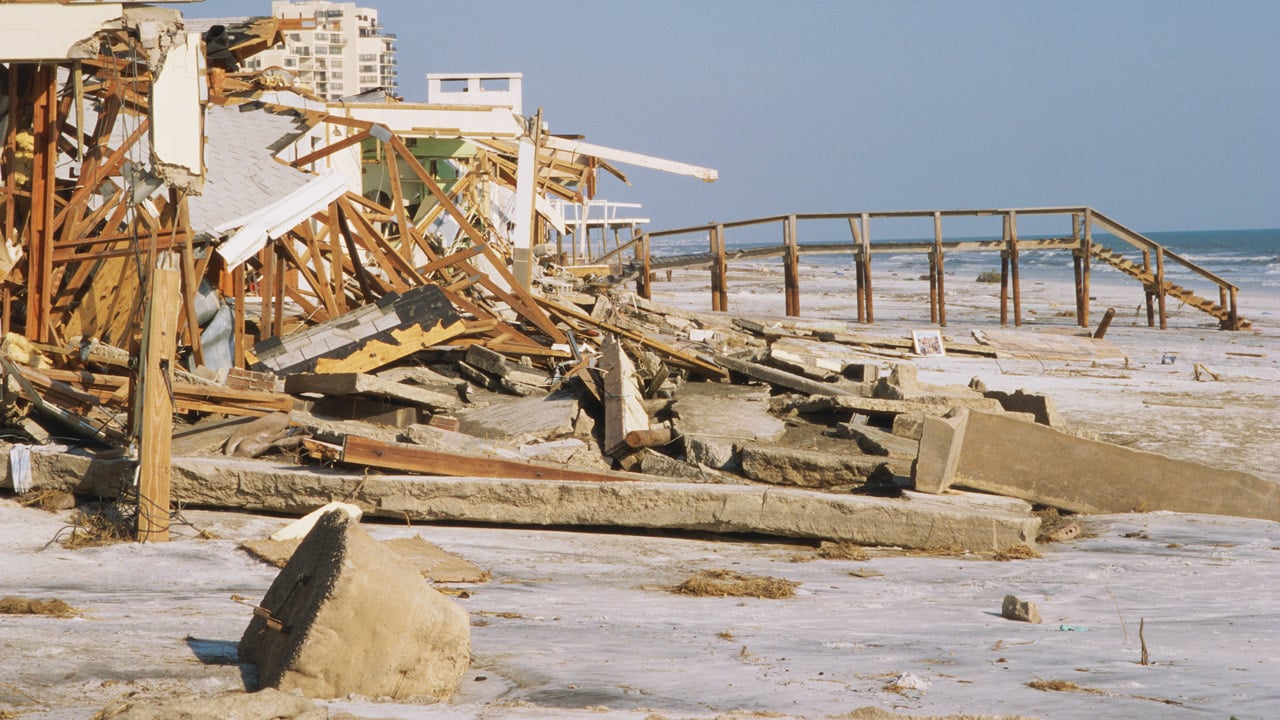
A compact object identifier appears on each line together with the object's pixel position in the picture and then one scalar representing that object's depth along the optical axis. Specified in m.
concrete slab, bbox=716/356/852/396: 22.61
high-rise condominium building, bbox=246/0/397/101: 173.00
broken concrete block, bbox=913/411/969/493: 15.40
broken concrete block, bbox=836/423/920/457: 18.00
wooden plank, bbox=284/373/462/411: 18.39
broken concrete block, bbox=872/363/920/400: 21.17
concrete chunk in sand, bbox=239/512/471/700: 8.15
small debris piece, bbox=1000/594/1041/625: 10.87
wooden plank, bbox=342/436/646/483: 14.59
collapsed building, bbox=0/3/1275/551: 14.56
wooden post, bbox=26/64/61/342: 18.45
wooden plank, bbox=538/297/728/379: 24.53
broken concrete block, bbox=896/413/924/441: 19.30
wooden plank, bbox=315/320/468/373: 21.33
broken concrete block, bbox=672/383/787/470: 17.28
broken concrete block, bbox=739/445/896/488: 16.77
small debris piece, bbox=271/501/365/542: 13.29
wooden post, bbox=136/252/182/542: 12.79
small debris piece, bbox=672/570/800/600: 11.92
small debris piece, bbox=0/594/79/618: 9.92
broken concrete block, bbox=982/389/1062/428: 20.25
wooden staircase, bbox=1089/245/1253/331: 57.62
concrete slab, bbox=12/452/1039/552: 14.51
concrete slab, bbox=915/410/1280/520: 16.22
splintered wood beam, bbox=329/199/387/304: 23.69
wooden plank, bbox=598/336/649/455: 17.72
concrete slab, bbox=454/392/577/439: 18.61
